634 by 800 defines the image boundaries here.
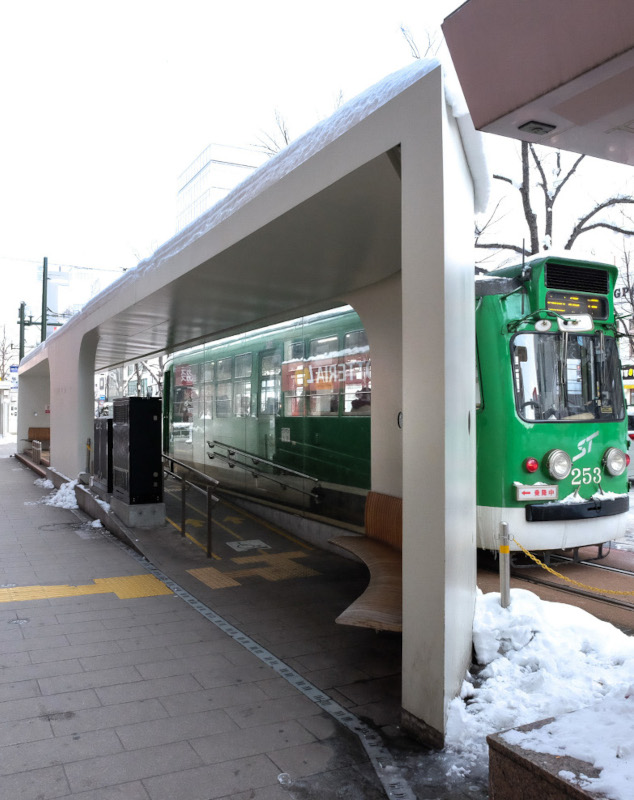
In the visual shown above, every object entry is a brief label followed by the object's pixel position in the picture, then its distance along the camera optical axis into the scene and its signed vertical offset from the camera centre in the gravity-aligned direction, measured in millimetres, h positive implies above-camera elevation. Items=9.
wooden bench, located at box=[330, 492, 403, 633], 4320 -1322
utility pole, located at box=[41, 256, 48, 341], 27581 +5205
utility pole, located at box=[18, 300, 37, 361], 31141 +4418
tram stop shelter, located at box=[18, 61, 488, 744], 3576 +1224
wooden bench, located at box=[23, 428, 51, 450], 25016 -841
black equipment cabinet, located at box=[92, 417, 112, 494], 10930 -715
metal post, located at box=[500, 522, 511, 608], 5016 -1190
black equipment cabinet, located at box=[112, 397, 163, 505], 9539 -581
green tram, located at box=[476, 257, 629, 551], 7047 -7
